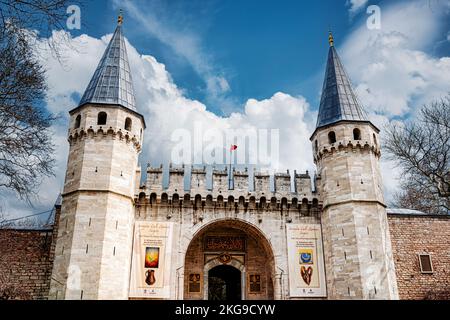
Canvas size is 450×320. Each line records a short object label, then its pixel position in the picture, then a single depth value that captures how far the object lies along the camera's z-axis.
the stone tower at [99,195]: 15.52
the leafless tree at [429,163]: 17.86
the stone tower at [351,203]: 16.75
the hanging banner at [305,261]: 17.81
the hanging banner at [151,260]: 16.98
